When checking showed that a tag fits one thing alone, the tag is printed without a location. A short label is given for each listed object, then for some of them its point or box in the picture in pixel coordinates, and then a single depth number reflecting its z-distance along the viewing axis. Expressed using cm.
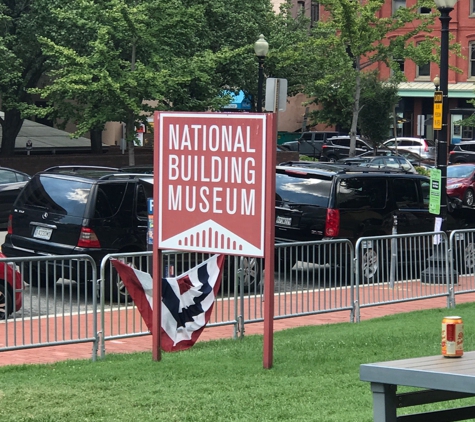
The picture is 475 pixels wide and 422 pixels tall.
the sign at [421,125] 5025
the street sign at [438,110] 1568
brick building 6234
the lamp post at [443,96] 1533
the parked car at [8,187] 2230
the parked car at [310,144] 5419
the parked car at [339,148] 5017
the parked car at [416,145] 5153
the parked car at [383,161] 3759
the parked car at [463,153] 4797
